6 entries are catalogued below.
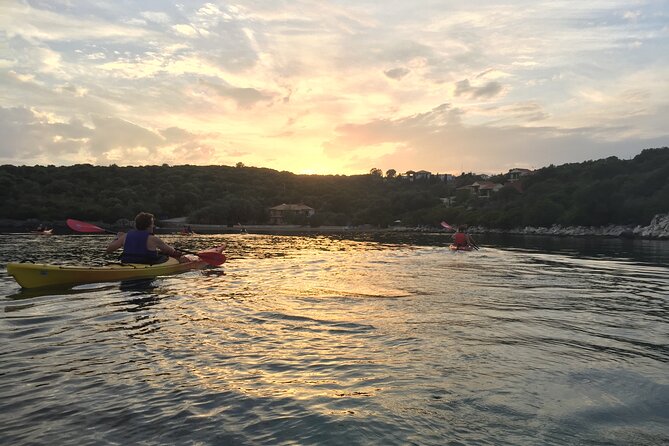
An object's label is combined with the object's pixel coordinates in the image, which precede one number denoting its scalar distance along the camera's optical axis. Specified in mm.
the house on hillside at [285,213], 93250
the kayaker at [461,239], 27312
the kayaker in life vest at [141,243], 12539
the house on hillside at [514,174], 112688
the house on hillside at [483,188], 104512
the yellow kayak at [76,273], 10945
